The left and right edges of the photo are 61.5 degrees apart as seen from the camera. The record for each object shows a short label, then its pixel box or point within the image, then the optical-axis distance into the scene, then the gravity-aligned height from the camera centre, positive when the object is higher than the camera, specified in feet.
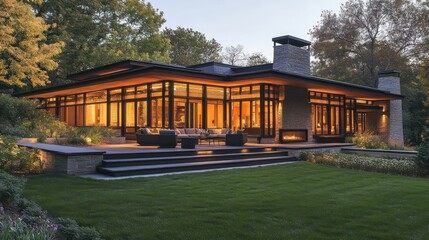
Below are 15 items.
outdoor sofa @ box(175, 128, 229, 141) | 52.00 -0.14
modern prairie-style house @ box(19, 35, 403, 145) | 55.72 +5.90
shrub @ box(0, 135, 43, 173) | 28.12 -2.19
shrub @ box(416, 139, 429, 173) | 36.52 -2.81
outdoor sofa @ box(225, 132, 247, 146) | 48.34 -1.08
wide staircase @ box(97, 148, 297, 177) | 31.09 -2.97
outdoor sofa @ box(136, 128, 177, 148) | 43.42 -0.86
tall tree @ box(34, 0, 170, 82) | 87.56 +26.77
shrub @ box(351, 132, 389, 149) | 59.36 -1.97
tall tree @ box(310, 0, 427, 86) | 117.19 +31.46
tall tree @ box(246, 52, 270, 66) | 163.12 +33.09
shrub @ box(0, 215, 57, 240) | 9.47 -2.79
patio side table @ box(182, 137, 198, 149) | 42.53 -1.40
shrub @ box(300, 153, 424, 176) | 37.19 -3.63
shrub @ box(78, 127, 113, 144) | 49.31 -0.33
